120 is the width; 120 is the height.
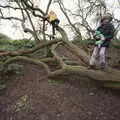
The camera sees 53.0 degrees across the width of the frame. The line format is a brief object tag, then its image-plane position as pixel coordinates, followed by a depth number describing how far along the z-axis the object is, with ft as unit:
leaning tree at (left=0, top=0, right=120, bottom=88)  11.00
